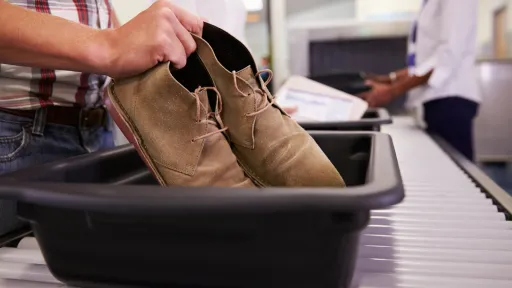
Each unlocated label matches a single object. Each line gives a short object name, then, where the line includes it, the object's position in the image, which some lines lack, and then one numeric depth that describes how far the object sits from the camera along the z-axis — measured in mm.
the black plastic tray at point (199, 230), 321
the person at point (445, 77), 1575
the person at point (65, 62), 470
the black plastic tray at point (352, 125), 1005
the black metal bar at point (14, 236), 567
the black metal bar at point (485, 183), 676
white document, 1140
